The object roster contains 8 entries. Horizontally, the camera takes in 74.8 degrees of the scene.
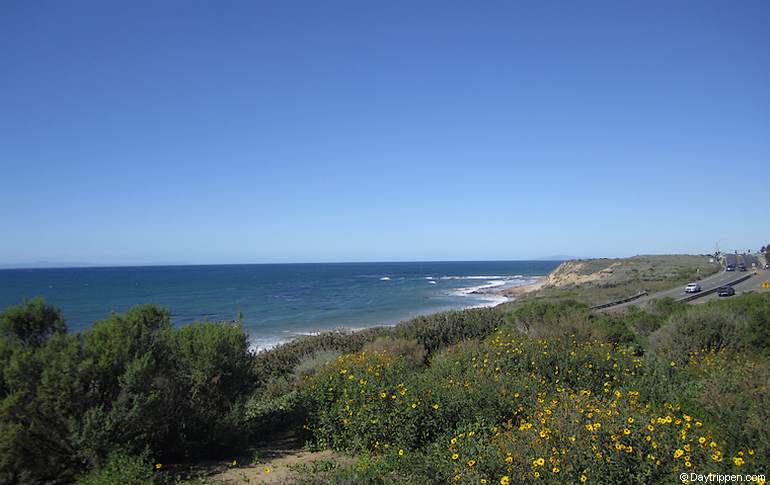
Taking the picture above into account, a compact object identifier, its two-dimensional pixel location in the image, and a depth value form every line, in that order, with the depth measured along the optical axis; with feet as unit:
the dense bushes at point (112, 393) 18.06
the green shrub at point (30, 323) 21.95
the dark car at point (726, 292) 119.24
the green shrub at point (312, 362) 35.68
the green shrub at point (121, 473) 16.52
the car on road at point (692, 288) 131.63
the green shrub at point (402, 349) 34.91
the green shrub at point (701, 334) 34.88
